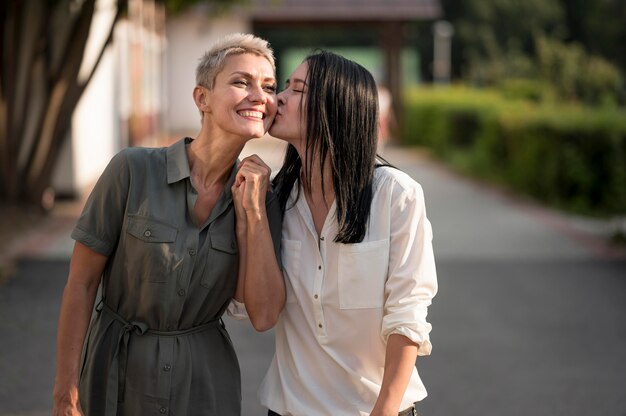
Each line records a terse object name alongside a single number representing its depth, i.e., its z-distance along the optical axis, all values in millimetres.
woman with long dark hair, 2635
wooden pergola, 27297
